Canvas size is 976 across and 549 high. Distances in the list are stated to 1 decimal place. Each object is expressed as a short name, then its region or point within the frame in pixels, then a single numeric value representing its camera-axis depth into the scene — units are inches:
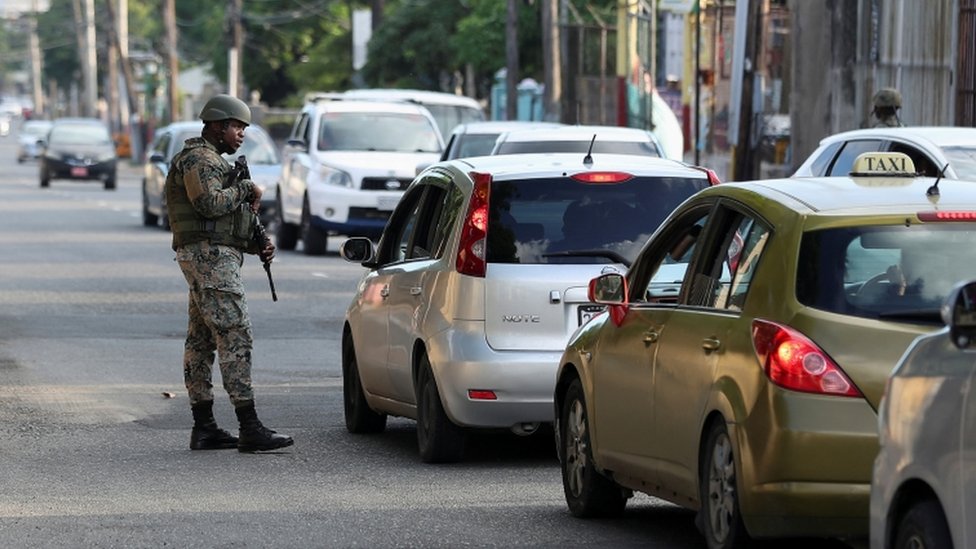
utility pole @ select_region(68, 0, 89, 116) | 4577.3
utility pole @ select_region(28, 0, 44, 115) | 6382.4
